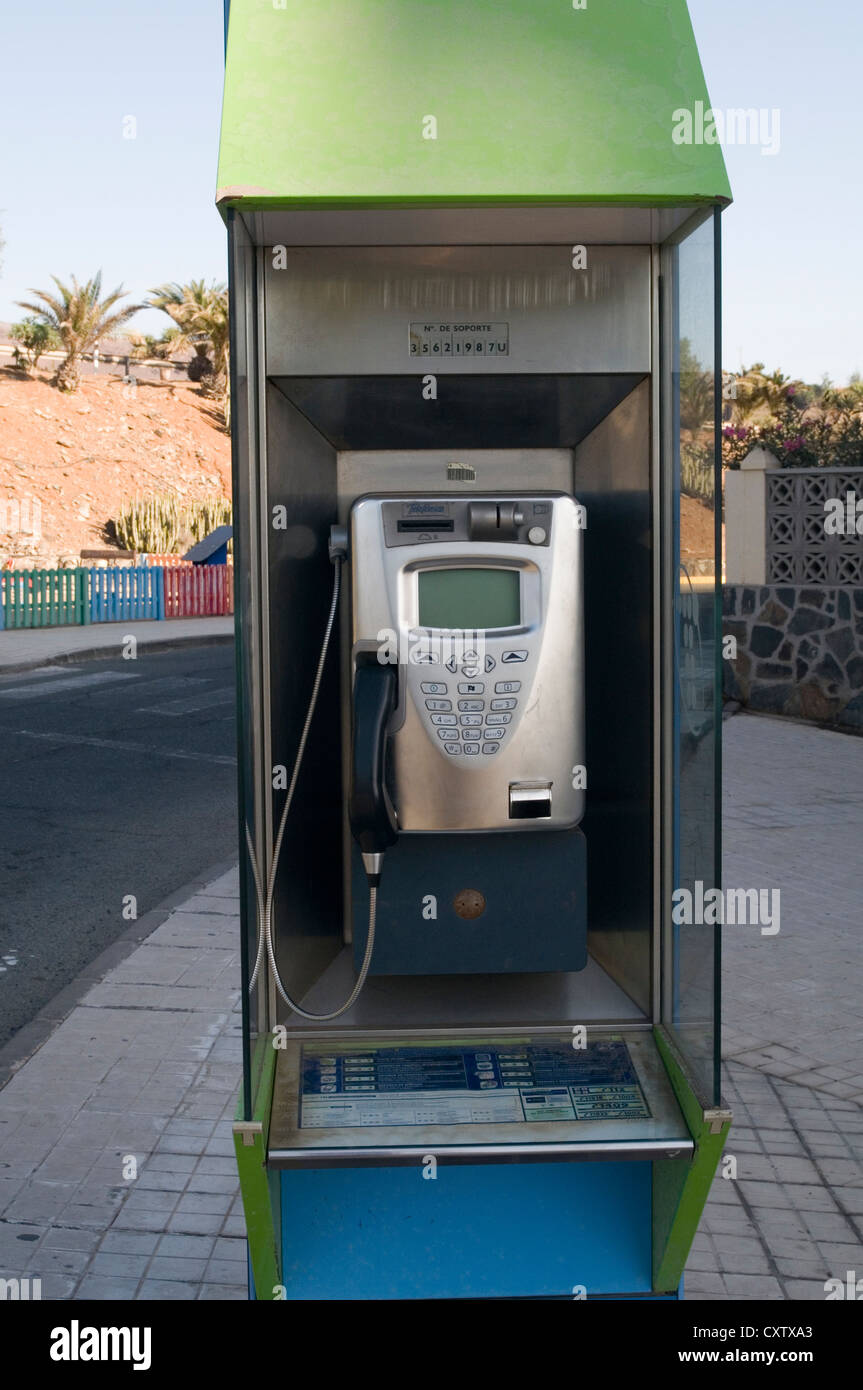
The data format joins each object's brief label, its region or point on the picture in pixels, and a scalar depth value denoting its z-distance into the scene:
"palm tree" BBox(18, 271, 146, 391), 35.56
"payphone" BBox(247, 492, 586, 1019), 2.61
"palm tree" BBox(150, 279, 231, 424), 39.34
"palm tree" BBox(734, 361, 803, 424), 27.42
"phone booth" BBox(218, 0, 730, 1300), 2.13
